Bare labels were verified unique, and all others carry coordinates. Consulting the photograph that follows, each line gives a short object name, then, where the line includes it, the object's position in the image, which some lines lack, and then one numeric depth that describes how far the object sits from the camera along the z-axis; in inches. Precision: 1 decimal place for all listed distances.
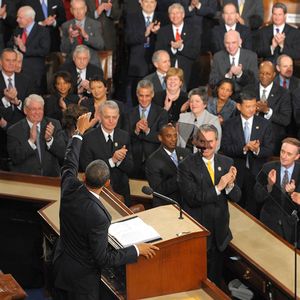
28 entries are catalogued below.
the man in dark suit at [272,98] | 651.5
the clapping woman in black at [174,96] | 645.3
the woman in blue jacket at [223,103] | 637.9
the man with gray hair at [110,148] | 556.5
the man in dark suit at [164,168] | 528.1
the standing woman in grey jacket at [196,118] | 605.1
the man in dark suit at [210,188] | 485.7
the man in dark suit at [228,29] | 723.4
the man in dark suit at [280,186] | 514.8
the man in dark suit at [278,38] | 719.7
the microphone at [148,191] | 405.6
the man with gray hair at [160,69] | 676.7
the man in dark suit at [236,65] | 692.1
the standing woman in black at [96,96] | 627.6
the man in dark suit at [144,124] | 619.8
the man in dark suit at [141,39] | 738.2
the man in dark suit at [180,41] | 728.3
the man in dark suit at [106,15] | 759.1
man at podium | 384.5
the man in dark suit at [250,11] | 765.9
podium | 392.5
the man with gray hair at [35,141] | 588.4
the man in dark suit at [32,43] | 728.3
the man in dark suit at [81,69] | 678.5
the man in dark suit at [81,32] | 725.3
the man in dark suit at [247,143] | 605.9
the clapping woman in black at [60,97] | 652.1
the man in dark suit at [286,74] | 669.9
